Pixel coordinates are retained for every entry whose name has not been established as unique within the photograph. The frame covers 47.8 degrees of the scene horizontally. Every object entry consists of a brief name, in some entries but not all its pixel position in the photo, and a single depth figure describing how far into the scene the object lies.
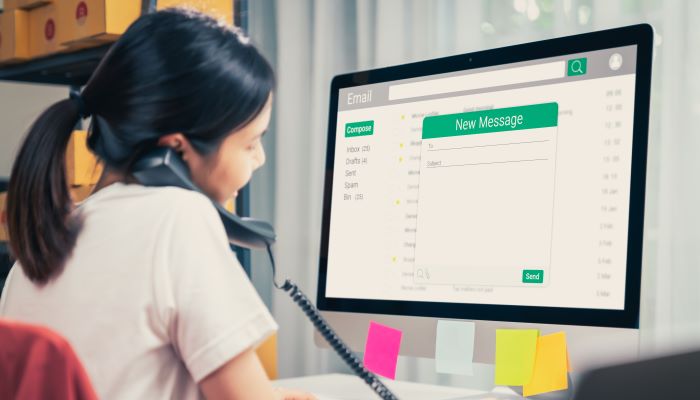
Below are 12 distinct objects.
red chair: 0.56
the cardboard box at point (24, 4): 2.42
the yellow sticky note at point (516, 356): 1.01
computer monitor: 0.97
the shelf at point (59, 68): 2.34
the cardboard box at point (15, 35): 2.49
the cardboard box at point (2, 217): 2.39
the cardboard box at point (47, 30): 2.33
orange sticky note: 0.99
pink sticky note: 1.14
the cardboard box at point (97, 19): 2.13
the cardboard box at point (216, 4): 2.14
